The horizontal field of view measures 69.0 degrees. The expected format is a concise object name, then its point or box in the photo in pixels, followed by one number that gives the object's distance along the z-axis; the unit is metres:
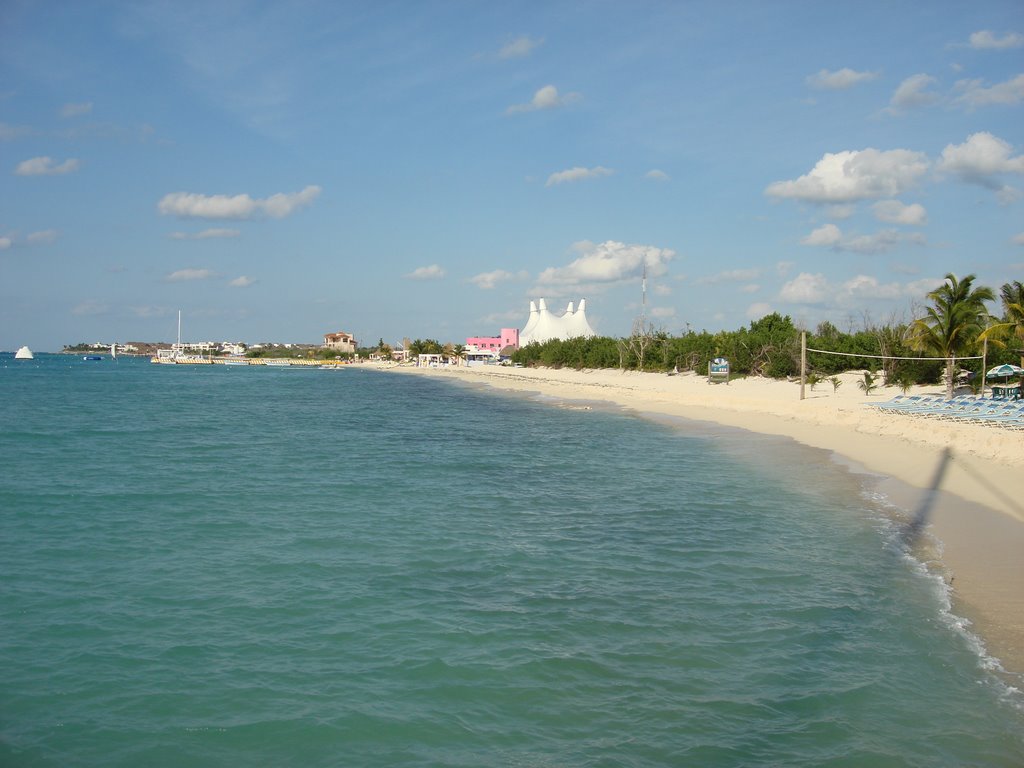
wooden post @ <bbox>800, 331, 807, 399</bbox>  31.68
